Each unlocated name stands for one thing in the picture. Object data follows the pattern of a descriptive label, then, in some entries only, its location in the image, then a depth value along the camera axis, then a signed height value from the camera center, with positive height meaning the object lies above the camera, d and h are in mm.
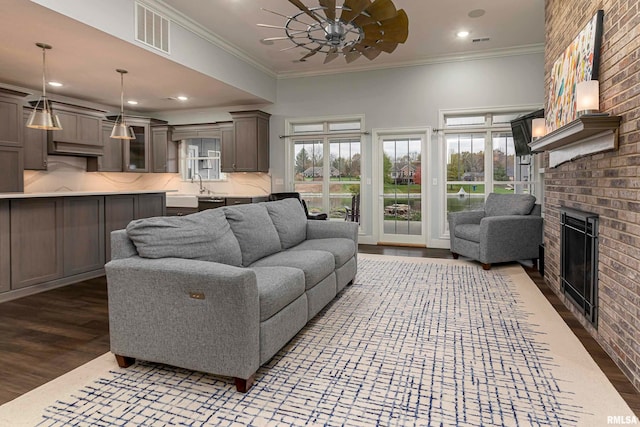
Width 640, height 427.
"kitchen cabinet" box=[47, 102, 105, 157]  6277 +1139
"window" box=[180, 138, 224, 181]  8008 +854
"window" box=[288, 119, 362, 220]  7109 +686
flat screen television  5445 +979
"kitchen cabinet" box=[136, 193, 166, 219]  5250 -72
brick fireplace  2119 +60
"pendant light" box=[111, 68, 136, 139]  5125 +905
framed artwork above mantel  2672 +1021
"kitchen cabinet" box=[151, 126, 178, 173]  7926 +1056
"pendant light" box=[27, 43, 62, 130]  4121 +856
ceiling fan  2852 +1384
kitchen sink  7512 -33
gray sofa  1979 -545
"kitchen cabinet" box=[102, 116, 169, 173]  7621 +1015
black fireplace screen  2716 -476
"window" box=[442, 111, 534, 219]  6262 +640
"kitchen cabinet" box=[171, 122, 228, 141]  7641 +1390
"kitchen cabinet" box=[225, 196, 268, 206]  7031 -4
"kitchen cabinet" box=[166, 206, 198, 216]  7574 -217
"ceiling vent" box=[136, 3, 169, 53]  4230 +1944
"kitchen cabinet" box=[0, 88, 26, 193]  5277 +802
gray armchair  4734 -442
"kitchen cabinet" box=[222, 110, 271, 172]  7168 +1092
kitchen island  3664 -373
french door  6715 +184
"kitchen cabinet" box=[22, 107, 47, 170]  5961 +824
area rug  1799 -991
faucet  8055 +286
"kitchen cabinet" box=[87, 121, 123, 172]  7223 +814
